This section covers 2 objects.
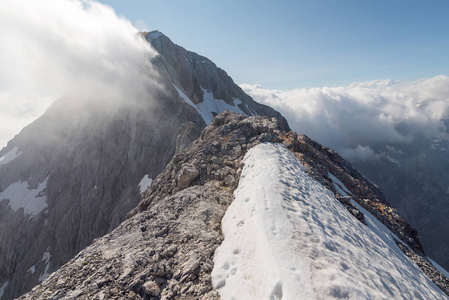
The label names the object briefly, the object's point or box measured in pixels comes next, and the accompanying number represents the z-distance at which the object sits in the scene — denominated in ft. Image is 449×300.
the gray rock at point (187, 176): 57.88
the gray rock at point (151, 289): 24.83
